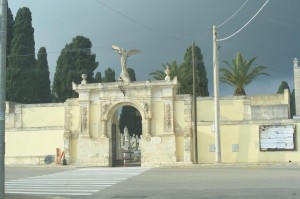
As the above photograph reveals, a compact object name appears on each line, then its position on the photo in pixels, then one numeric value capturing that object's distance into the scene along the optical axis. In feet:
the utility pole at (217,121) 115.55
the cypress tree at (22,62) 180.14
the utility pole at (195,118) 120.98
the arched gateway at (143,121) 123.75
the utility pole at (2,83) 43.06
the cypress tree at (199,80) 187.11
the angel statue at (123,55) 129.16
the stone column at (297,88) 123.24
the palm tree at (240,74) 151.94
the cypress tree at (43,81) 190.31
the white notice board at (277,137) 115.96
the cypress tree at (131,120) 234.17
